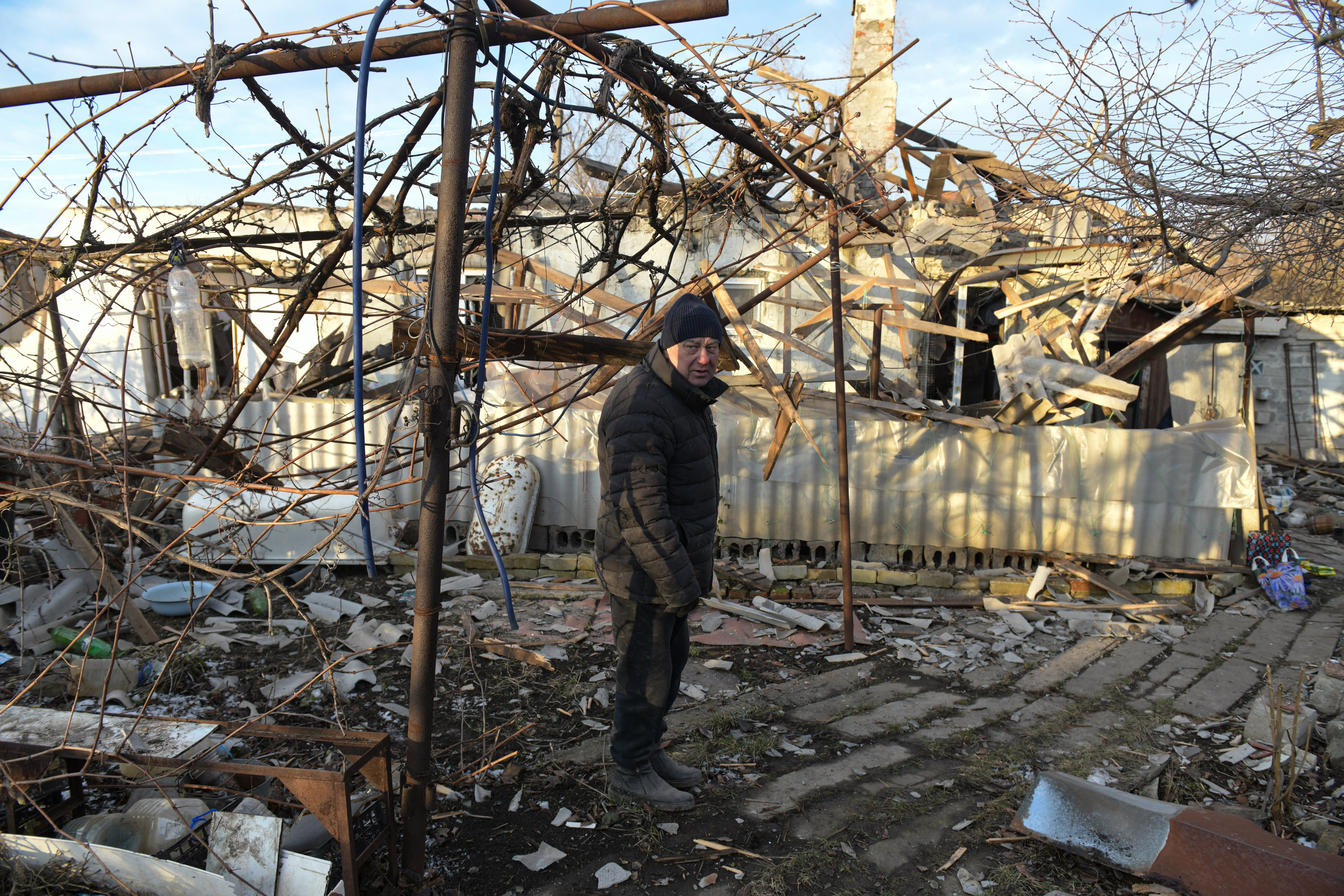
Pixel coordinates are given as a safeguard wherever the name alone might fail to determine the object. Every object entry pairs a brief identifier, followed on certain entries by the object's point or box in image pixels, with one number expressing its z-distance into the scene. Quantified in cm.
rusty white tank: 720
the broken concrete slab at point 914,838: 296
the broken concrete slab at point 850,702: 434
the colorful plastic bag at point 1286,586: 652
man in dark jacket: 298
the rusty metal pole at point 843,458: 503
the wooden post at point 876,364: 723
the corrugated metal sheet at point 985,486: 688
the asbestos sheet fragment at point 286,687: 447
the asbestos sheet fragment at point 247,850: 231
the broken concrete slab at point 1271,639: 548
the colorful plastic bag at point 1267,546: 685
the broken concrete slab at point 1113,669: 486
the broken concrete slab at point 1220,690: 455
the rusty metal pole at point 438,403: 227
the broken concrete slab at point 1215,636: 560
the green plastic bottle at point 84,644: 481
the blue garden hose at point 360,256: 220
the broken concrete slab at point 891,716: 416
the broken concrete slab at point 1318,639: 540
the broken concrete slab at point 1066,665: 496
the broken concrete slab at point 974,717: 416
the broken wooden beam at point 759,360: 578
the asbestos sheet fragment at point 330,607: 590
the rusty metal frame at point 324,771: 230
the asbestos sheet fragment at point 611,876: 281
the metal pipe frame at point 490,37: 240
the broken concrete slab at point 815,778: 336
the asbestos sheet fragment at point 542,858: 290
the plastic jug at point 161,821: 261
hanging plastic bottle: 309
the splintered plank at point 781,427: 606
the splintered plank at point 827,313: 708
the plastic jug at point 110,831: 255
